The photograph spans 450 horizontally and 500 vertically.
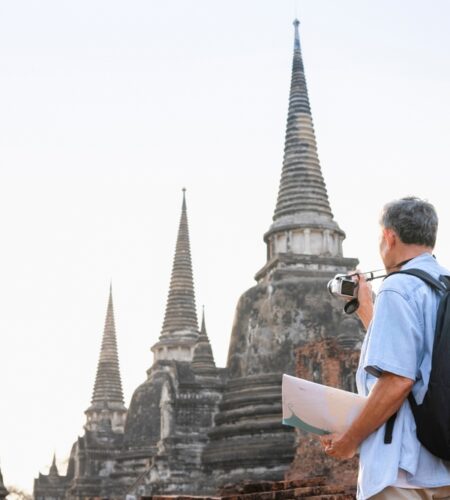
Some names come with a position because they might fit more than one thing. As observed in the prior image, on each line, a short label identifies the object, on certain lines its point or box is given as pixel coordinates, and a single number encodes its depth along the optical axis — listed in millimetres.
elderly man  3244
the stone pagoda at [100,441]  34719
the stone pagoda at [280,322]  24000
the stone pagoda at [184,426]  25844
